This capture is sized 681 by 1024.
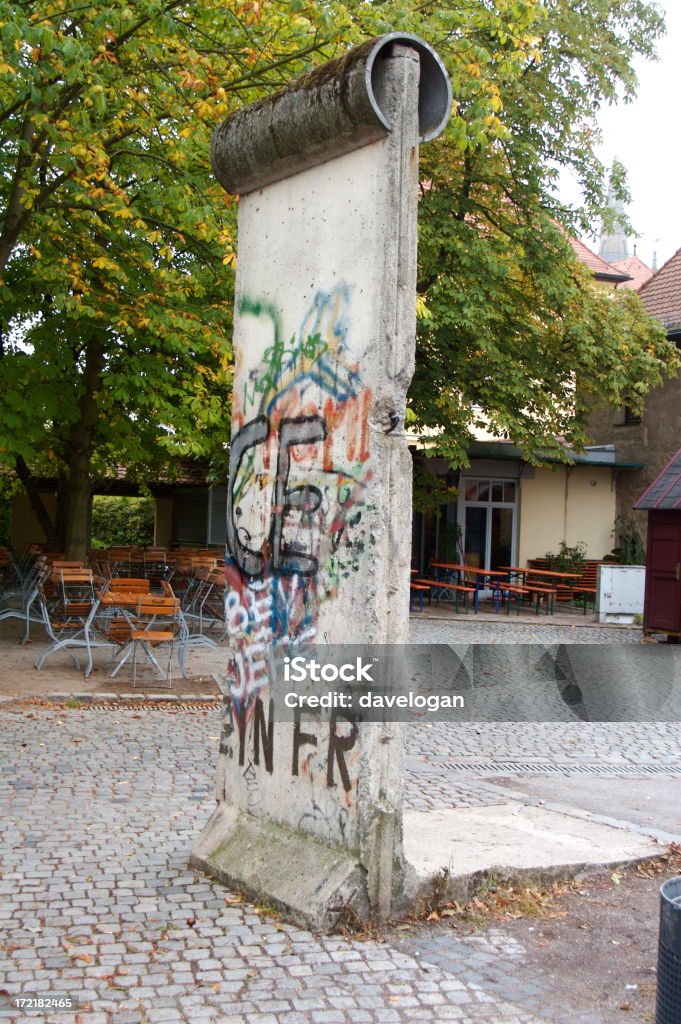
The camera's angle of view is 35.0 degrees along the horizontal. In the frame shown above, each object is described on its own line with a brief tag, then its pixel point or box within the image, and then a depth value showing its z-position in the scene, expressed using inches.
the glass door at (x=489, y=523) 1054.4
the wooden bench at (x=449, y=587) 835.9
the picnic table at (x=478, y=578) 887.7
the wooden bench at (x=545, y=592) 863.6
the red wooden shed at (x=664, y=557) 675.4
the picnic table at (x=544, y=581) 895.7
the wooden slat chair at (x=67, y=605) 477.4
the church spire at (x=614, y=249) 1760.2
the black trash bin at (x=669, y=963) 121.3
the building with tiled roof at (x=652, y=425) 1031.6
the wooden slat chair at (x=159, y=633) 415.5
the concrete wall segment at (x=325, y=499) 179.9
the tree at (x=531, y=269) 740.0
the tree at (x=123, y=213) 397.7
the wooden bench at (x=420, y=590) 830.5
